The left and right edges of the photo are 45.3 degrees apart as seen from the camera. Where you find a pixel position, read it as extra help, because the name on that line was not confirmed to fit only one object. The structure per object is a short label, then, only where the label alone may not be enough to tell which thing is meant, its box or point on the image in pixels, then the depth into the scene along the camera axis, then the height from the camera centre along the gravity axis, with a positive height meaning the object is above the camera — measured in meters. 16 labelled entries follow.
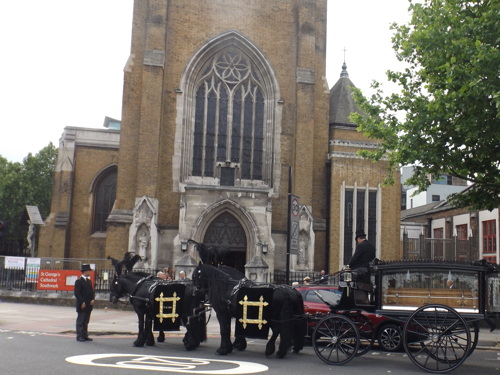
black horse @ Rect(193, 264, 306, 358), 11.19 -0.51
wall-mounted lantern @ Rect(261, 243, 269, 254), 27.38 +1.44
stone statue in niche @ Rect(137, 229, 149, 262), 27.00 +1.47
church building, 27.88 +6.52
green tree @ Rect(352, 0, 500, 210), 14.15 +4.61
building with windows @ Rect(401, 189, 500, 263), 29.28 +3.37
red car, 12.94 -0.89
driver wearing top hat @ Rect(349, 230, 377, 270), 11.15 +0.51
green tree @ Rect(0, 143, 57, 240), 53.16 +7.72
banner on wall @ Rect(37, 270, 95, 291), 24.45 -0.24
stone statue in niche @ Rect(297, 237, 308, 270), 27.54 +1.15
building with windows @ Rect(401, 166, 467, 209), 57.97 +9.24
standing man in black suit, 13.18 -0.62
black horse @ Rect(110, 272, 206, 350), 12.05 -0.67
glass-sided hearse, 9.91 -0.30
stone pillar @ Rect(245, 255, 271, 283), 25.02 +0.39
